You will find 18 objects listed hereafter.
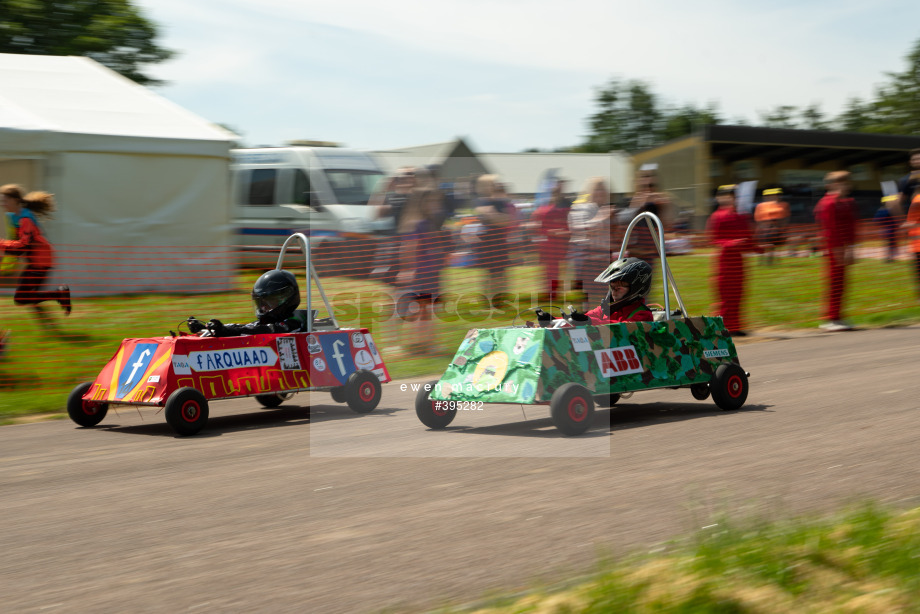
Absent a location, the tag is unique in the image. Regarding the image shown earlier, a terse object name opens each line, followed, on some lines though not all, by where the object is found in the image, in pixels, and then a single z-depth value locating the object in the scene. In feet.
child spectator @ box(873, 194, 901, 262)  59.00
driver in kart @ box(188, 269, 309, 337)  31.22
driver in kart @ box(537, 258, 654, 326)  27.37
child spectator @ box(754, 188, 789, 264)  81.66
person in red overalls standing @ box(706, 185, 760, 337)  46.91
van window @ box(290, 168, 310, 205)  63.21
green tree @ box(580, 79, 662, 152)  362.33
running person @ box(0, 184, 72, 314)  40.96
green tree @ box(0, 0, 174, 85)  112.27
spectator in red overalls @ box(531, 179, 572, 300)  44.98
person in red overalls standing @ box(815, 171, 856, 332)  48.37
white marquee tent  52.49
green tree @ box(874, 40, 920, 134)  274.16
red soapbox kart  27.50
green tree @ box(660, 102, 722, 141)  357.61
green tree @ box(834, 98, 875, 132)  289.60
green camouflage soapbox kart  24.52
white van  60.64
